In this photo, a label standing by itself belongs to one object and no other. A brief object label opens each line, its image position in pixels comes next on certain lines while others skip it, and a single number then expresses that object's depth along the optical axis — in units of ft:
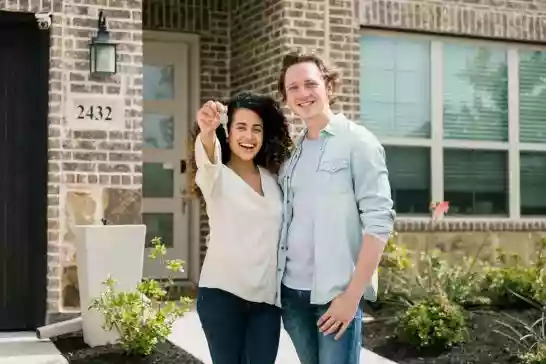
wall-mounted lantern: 18.90
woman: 8.27
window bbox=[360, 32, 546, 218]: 24.14
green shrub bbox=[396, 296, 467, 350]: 16.66
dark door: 18.84
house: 18.84
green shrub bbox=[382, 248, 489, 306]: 19.17
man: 7.47
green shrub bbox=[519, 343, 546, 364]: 14.70
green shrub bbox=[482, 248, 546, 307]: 21.42
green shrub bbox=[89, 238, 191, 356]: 15.40
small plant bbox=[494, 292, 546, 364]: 14.83
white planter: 16.84
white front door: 25.68
